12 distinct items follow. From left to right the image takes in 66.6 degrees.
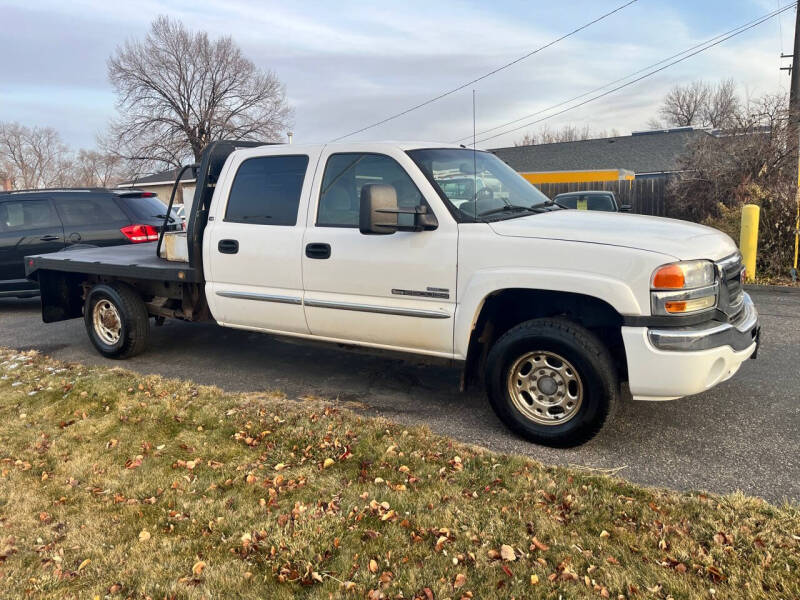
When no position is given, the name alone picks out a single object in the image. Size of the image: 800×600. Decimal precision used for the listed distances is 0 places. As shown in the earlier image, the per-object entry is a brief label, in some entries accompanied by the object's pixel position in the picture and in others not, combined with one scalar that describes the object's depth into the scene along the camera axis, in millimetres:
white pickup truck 3605
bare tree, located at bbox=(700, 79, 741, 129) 54031
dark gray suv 9102
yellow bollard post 9587
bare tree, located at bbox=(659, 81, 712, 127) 60281
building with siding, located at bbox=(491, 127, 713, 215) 32562
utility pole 10023
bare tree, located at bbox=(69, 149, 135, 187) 73500
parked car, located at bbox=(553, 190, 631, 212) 13530
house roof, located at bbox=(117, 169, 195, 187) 45388
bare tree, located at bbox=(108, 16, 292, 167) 44594
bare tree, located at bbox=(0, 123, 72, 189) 71938
